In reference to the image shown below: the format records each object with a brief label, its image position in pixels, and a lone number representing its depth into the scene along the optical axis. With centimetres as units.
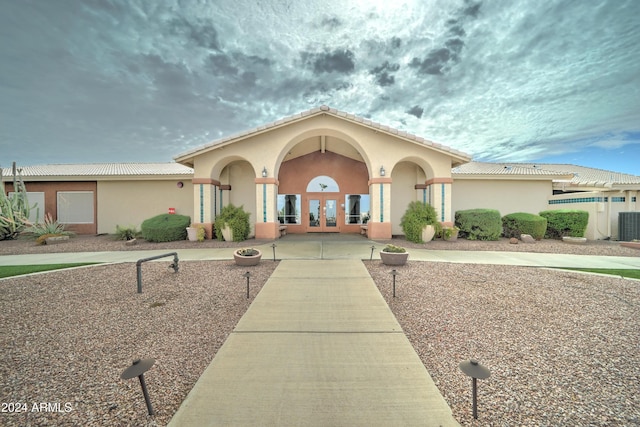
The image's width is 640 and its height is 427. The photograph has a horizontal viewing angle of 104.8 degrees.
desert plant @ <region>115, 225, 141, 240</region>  1245
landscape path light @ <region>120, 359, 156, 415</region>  201
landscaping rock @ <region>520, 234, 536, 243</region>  1151
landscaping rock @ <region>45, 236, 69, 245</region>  1187
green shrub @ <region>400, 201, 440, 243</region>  1145
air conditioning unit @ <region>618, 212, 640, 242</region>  1166
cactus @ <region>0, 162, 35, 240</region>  1252
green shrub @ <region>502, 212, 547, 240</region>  1180
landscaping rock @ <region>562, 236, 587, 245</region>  1116
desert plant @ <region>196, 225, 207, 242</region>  1216
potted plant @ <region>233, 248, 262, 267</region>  714
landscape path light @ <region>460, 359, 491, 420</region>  205
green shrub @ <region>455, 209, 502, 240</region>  1192
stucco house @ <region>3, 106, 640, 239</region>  1248
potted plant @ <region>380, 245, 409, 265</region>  705
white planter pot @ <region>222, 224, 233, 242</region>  1178
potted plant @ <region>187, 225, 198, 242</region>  1219
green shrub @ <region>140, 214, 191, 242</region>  1198
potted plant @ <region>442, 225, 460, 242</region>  1181
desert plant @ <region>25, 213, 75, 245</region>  1180
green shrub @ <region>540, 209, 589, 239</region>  1166
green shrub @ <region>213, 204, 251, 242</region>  1178
